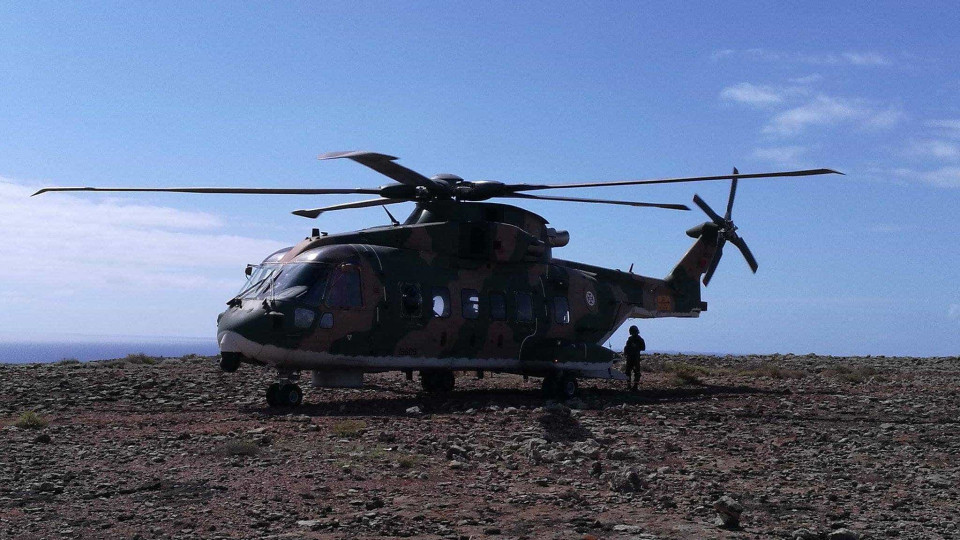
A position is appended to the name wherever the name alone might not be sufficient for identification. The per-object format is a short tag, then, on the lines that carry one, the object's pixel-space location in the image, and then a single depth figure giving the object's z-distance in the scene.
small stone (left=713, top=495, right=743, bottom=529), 7.71
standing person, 22.75
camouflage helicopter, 17.11
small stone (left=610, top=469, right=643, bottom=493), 9.10
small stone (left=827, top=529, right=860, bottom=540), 7.21
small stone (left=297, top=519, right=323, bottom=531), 7.51
